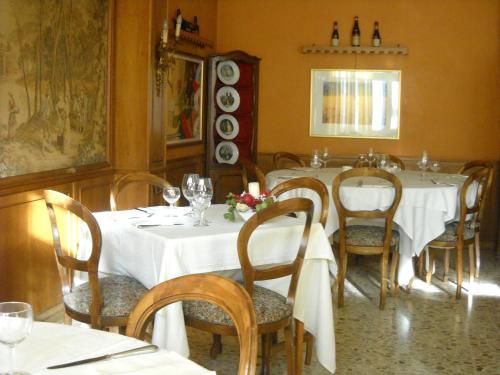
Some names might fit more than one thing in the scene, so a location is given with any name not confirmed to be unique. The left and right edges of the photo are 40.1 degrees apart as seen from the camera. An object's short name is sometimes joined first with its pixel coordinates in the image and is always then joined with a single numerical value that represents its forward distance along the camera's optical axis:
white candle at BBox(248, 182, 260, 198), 3.60
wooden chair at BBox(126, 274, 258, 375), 1.55
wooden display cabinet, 7.45
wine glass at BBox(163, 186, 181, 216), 3.70
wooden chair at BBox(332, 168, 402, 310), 4.86
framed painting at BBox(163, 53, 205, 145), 6.61
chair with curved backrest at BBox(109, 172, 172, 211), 4.01
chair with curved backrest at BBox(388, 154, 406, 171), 7.03
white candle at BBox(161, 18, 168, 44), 5.29
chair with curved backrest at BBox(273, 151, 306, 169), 7.01
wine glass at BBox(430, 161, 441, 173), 6.30
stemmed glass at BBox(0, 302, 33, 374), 1.41
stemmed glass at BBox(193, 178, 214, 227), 3.46
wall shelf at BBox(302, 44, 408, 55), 7.50
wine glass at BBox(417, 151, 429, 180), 6.12
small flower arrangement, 3.51
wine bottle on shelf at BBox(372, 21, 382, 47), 7.51
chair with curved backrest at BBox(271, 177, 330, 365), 3.87
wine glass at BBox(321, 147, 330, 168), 6.84
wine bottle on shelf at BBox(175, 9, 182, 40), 5.91
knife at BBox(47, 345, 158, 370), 1.54
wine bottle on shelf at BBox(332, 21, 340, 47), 7.60
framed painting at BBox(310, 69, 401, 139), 7.67
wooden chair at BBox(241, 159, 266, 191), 5.44
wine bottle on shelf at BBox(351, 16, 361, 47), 7.55
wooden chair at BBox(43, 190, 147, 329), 3.03
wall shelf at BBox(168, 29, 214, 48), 6.42
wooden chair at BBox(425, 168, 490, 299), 5.21
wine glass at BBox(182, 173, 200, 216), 3.52
